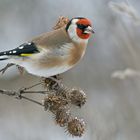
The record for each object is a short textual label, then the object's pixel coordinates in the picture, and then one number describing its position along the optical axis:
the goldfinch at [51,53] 5.30
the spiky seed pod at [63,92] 4.98
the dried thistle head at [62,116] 4.89
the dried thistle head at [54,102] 4.93
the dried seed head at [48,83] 5.09
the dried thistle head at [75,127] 4.87
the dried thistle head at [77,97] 4.94
